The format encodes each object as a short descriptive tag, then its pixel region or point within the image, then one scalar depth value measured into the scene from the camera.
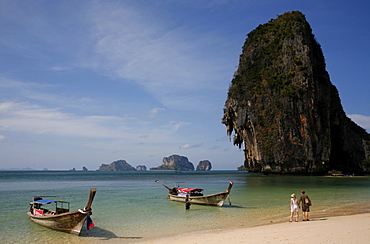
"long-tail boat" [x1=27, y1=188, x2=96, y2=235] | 14.10
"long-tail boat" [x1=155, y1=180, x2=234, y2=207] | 22.59
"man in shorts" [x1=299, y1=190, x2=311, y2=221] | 15.46
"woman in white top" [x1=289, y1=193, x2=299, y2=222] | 15.44
